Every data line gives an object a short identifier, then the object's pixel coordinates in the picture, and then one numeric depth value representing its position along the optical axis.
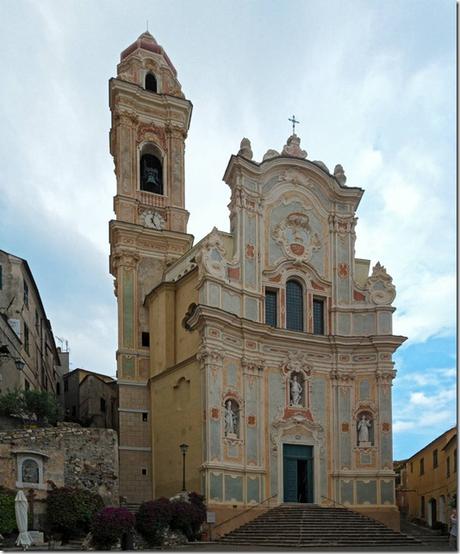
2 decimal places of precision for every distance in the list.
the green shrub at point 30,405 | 28.91
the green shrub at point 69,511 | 24.44
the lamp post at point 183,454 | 30.20
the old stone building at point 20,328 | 34.53
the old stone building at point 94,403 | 42.62
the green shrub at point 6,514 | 22.86
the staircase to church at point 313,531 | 27.62
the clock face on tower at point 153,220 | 39.41
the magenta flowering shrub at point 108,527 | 23.08
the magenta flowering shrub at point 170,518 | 25.31
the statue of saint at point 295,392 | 34.38
